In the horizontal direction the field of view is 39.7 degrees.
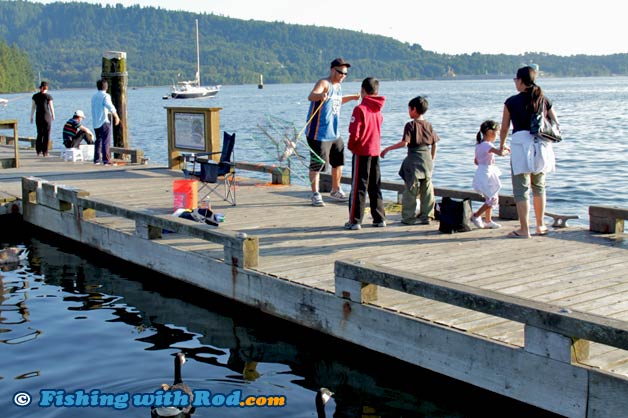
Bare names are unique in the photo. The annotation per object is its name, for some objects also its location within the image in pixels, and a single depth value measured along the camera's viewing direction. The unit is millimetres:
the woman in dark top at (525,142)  9336
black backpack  10258
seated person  19203
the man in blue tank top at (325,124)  11664
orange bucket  11609
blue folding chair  12195
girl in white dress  10516
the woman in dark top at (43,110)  19531
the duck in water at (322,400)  6402
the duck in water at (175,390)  6598
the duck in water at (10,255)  12227
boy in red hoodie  10289
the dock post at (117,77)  20094
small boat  127925
